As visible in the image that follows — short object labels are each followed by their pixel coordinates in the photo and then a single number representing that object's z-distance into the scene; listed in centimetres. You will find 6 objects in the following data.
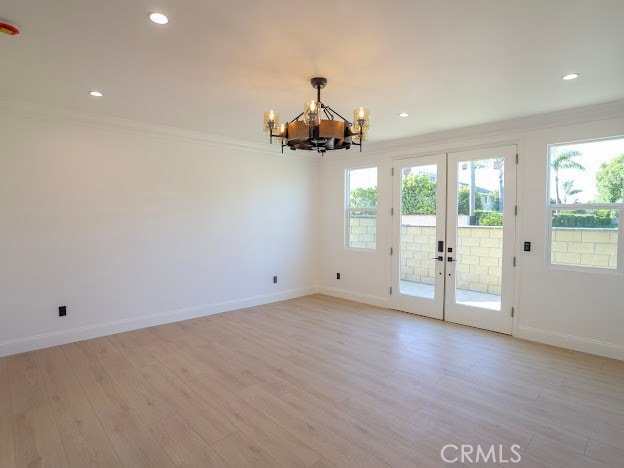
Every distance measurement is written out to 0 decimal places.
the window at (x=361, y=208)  549
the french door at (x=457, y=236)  412
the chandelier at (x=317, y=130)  245
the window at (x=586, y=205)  340
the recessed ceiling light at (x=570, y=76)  266
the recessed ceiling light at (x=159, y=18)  192
